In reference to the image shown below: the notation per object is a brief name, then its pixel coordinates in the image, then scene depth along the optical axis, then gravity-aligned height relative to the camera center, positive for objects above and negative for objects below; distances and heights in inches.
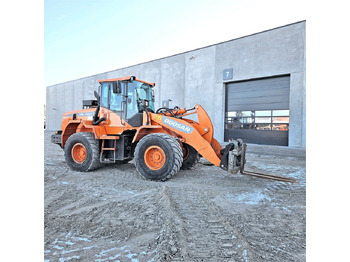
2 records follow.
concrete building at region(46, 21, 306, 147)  433.1 +118.5
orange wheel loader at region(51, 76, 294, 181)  188.4 -4.7
